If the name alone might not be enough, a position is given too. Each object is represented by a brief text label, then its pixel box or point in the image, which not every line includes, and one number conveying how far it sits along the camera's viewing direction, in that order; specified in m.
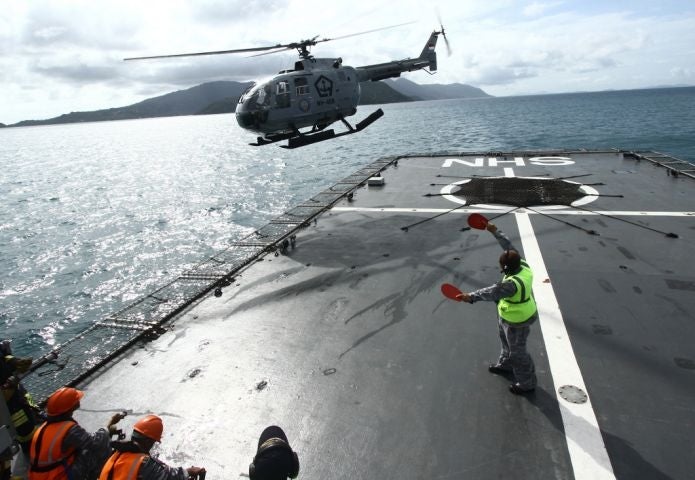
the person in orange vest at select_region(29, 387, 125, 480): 4.53
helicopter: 18.11
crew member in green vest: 6.09
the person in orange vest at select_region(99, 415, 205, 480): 3.85
